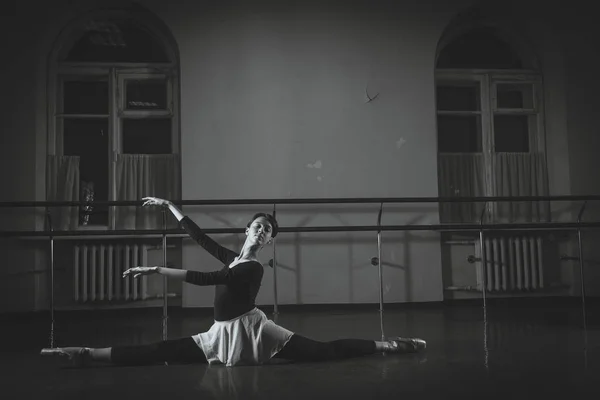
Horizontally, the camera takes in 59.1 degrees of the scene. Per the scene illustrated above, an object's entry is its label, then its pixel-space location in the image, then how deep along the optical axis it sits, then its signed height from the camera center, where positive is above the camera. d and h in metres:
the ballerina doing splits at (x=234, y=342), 2.29 -0.53
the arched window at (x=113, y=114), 4.92 +1.04
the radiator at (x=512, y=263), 4.94 -0.44
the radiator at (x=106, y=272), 4.63 -0.42
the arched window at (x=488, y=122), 5.21 +0.97
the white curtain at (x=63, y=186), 4.83 +0.36
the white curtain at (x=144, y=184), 4.87 +0.37
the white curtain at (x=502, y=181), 5.16 +0.36
